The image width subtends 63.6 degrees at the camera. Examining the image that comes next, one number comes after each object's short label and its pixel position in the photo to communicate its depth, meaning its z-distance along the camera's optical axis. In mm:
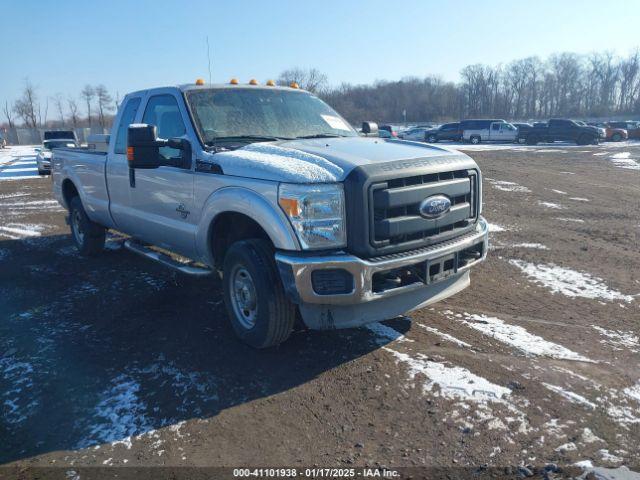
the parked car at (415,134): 46062
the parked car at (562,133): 36531
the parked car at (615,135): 40500
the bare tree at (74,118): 100338
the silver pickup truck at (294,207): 3576
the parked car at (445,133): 43194
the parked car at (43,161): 20219
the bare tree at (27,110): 98375
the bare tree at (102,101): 90875
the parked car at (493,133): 40344
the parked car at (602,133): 37000
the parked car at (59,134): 29695
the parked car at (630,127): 42900
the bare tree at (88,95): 96175
